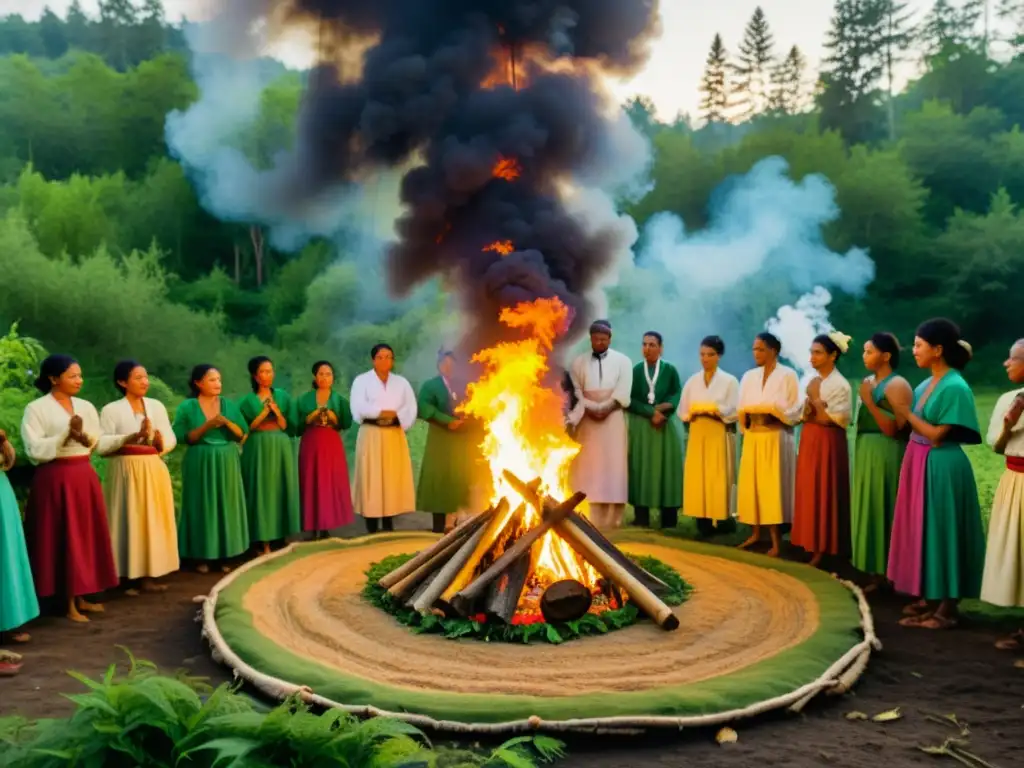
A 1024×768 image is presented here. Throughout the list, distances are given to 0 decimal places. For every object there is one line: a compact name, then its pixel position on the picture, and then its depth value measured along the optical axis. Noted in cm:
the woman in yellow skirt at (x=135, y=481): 704
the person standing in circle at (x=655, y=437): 923
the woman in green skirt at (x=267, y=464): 816
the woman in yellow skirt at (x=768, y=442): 809
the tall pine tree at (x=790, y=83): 1998
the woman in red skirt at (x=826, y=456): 750
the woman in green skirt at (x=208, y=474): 765
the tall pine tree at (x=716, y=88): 1913
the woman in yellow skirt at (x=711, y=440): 882
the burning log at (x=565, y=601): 574
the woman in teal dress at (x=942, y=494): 603
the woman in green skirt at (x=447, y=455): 910
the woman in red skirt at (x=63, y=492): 631
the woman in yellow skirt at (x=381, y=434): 906
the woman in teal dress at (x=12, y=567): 569
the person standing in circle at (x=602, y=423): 918
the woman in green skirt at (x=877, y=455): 667
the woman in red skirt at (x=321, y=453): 859
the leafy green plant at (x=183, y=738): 327
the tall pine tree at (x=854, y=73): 1983
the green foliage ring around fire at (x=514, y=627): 560
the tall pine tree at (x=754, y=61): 1914
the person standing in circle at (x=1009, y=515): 554
